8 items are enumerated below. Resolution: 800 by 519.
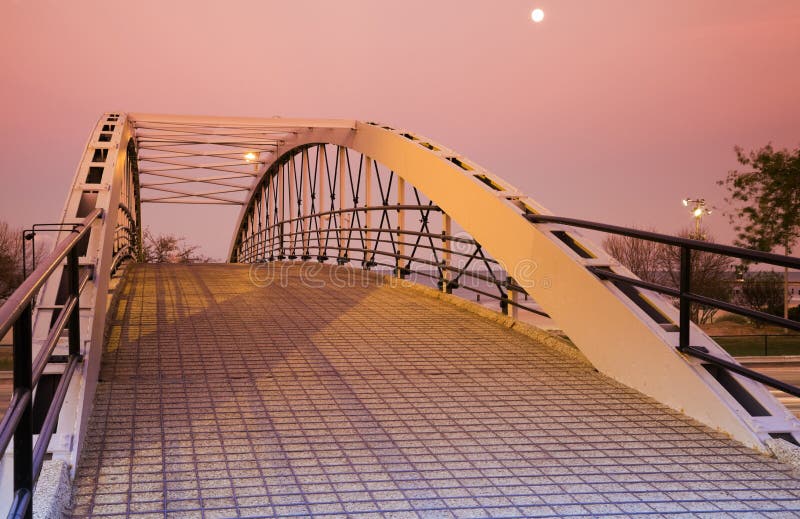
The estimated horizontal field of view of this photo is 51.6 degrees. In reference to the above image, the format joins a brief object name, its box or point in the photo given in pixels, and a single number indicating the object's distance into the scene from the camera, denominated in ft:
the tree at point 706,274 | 117.43
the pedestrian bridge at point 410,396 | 11.52
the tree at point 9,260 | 141.14
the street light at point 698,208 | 113.91
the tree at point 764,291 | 118.83
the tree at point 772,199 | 83.92
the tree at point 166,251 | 164.13
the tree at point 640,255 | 129.39
